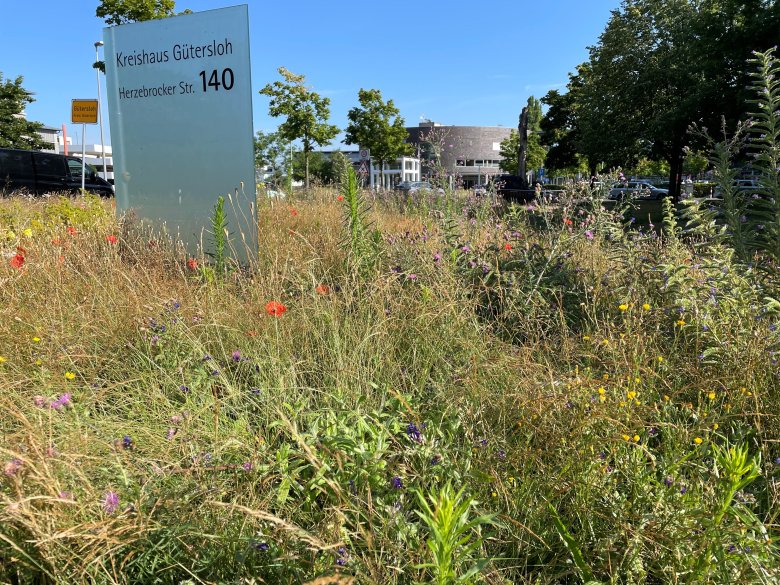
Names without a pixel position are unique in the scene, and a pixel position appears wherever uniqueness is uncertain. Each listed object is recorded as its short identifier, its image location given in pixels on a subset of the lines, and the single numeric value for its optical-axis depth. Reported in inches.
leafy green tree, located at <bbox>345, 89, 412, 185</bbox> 1483.8
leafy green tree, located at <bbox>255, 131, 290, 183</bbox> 1965.1
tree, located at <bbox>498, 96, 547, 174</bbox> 2108.8
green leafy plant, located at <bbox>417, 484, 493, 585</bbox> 49.2
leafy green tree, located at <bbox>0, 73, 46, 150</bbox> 1565.0
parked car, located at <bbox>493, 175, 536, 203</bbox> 854.5
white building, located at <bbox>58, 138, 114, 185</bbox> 3017.5
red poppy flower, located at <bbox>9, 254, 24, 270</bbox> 149.6
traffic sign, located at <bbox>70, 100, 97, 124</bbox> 460.1
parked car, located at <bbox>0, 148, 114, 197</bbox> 668.7
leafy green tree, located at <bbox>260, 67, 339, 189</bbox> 950.4
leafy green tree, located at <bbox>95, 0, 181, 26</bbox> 674.4
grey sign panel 211.0
